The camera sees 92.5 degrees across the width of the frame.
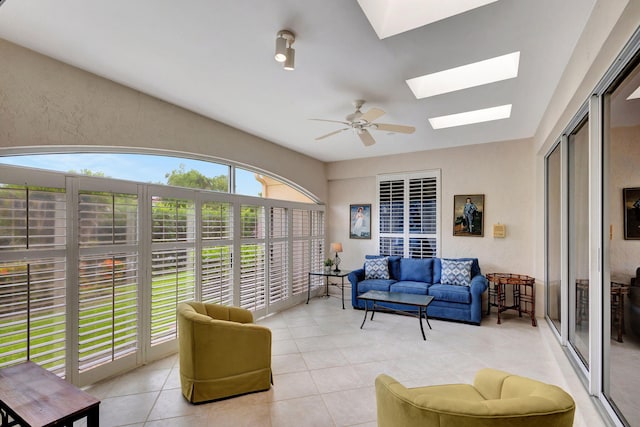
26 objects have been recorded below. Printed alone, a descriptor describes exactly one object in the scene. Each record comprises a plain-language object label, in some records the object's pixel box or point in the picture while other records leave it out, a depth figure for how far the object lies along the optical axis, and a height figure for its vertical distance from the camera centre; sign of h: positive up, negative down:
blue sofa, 4.61 -1.17
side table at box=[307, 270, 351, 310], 5.82 -1.15
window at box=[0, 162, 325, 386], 2.37 -0.50
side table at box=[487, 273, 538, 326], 4.55 -1.22
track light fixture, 2.16 +1.19
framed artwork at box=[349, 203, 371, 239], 6.57 -0.12
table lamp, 6.12 -0.67
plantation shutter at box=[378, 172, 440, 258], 5.81 +0.03
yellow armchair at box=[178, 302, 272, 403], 2.55 -1.23
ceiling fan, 3.10 +1.03
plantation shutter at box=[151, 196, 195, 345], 3.35 -0.54
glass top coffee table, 4.10 -1.18
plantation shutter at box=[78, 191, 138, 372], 2.76 -0.59
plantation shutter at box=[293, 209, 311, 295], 5.83 -0.66
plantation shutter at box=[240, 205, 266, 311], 4.56 -0.67
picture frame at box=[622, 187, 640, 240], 1.64 +0.02
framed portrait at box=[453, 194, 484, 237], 5.37 +0.01
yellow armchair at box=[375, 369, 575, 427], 1.25 -0.83
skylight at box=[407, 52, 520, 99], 2.88 +1.39
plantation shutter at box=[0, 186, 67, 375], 2.29 -0.48
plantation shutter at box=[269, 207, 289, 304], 5.19 -0.73
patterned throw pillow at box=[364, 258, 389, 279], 5.66 -0.99
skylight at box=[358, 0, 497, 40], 1.97 +1.36
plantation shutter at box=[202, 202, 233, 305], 3.93 -0.50
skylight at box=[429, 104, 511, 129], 4.02 +1.37
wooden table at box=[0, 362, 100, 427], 1.57 -1.04
